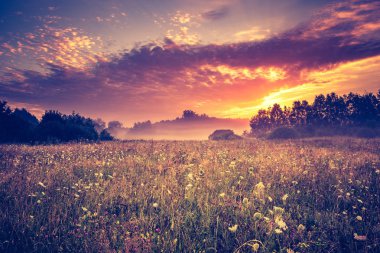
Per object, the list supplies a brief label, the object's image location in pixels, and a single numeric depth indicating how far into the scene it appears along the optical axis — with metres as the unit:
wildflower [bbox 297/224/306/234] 3.41
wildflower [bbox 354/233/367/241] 3.06
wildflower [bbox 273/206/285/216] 3.78
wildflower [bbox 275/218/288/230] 3.13
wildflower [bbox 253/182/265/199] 4.89
